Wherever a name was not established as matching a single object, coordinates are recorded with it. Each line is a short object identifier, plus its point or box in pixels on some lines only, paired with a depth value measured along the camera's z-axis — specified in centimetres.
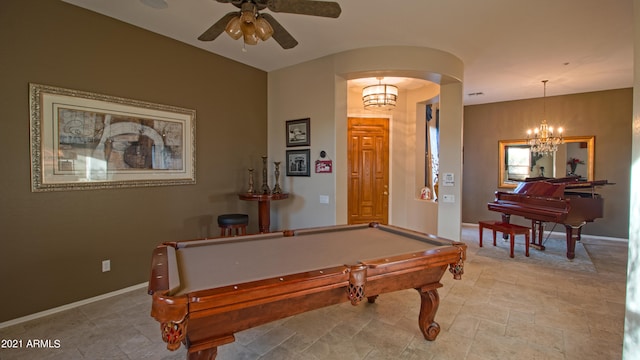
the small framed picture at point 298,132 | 443
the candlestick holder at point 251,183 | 427
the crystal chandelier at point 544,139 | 560
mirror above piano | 604
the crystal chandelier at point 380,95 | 475
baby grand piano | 441
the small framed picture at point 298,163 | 445
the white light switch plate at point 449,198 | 448
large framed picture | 278
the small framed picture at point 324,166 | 422
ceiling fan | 209
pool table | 138
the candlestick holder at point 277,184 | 440
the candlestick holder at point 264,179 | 436
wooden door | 591
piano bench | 462
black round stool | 377
